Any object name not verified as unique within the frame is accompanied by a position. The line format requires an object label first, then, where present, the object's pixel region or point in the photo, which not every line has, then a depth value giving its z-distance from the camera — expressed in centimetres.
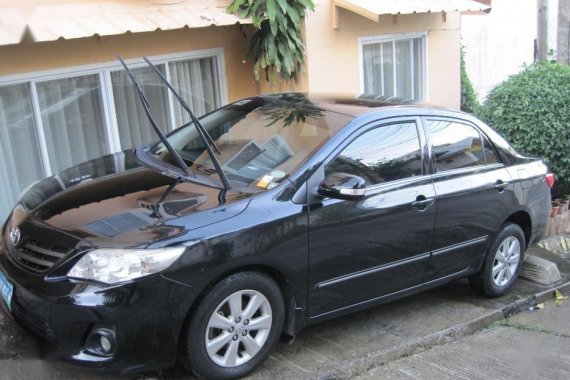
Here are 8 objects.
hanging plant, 647
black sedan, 320
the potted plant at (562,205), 768
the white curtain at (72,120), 599
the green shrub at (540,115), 746
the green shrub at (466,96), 1107
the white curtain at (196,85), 689
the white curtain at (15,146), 570
